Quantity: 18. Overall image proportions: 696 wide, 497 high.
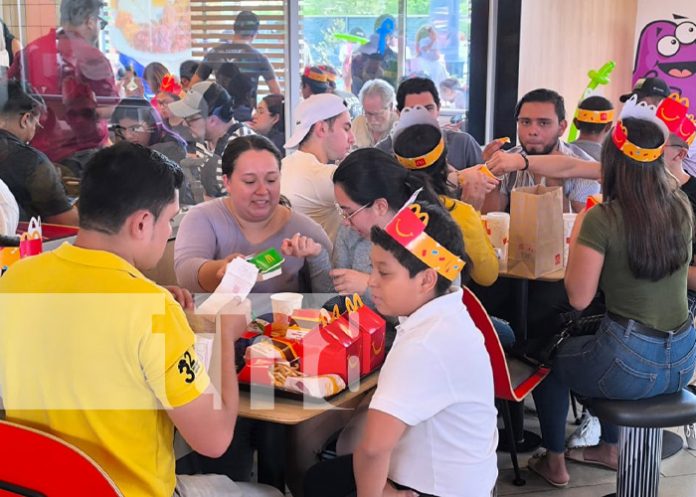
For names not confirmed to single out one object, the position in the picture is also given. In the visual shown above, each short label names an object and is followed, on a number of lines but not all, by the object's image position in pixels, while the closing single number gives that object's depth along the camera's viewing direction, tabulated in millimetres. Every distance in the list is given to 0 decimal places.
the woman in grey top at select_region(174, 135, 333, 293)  2789
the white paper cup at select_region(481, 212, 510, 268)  3244
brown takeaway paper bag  3090
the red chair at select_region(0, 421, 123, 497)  1465
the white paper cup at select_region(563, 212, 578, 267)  3299
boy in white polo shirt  1685
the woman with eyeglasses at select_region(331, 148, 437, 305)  2572
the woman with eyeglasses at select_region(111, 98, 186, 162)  4477
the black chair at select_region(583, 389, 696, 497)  2516
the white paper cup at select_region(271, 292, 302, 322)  2355
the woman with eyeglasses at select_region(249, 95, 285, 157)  5363
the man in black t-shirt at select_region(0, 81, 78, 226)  3555
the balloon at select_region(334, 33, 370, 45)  5656
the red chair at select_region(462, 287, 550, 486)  2479
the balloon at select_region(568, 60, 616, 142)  5664
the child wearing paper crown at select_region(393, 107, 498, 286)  2918
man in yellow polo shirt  1524
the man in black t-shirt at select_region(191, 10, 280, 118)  5156
